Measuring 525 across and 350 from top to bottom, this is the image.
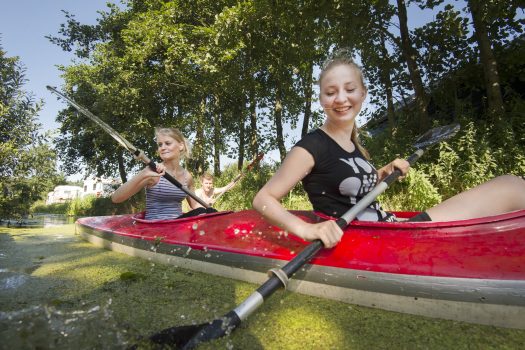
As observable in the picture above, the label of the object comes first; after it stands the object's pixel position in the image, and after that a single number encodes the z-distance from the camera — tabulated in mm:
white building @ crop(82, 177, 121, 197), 22106
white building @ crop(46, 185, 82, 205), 59512
